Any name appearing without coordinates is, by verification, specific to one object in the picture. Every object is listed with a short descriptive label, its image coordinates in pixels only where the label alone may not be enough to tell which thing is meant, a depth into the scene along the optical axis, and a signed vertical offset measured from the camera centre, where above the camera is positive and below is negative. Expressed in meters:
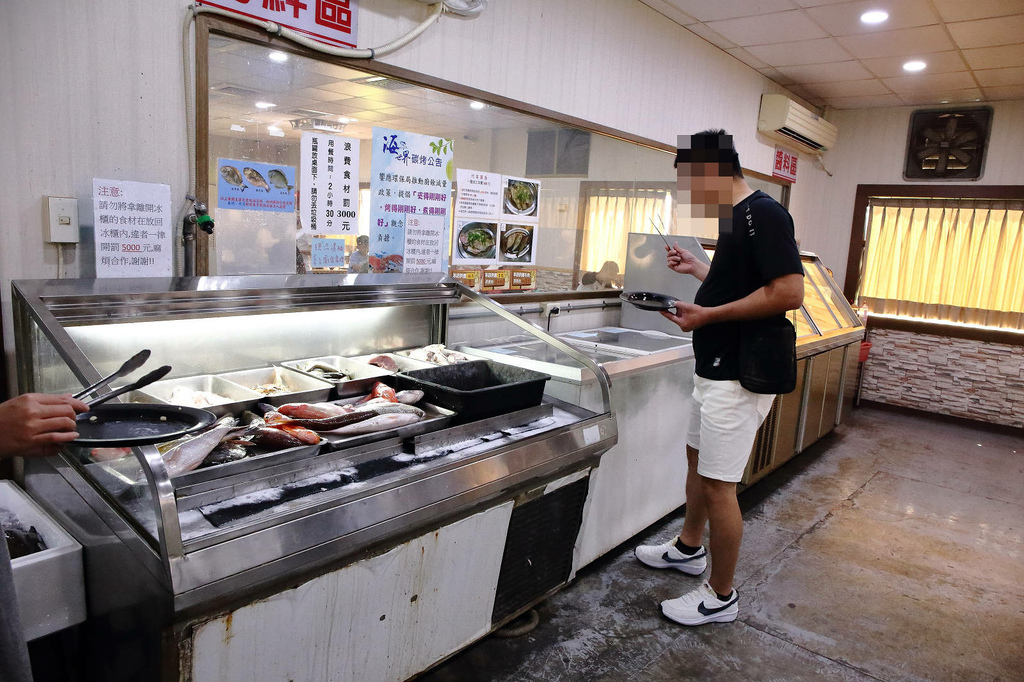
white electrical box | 1.86 +0.01
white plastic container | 1.46 -0.83
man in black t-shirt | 2.36 -0.18
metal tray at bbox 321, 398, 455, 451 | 1.77 -0.53
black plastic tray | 2.04 -0.46
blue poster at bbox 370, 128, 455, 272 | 2.73 +0.21
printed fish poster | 2.23 +0.18
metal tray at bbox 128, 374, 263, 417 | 1.87 -0.48
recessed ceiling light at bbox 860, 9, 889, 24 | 4.02 +1.59
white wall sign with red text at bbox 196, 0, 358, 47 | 2.17 +0.78
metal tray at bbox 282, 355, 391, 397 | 2.12 -0.46
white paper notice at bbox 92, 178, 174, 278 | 1.93 +0.00
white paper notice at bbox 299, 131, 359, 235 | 2.46 +0.22
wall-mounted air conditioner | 5.60 +1.28
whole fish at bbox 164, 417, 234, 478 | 1.48 -0.51
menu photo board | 3.19 +0.16
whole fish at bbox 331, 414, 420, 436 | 1.81 -0.51
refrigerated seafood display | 1.35 -0.55
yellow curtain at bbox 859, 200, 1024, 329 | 6.25 +0.16
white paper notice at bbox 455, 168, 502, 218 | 3.14 +0.27
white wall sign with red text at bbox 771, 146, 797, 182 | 6.20 +0.98
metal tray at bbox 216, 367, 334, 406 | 2.05 -0.48
